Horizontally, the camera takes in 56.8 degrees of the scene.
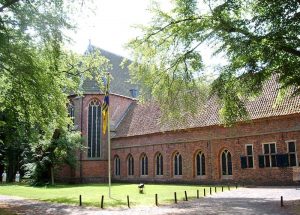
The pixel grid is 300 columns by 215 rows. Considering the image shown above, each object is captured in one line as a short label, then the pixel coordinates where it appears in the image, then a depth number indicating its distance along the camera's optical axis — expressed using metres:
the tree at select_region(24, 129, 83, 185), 24.07
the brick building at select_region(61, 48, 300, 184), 18.69
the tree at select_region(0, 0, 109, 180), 11.53
